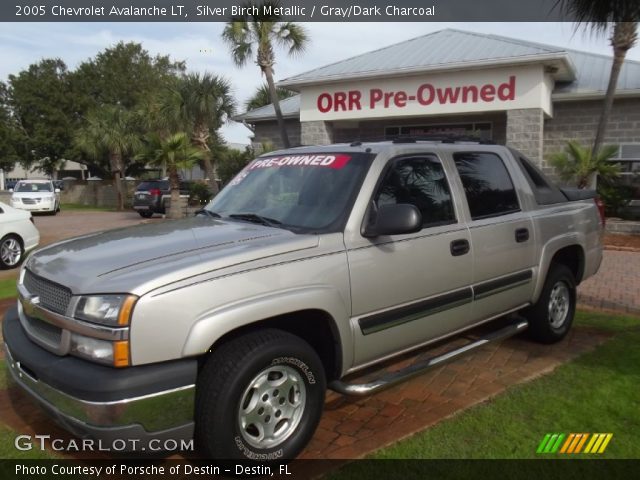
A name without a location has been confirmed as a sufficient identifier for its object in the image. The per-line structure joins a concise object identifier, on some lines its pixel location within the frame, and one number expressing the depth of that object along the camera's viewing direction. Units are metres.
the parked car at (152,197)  22.67
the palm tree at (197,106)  21.45
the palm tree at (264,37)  18.02
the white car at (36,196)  23.91
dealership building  14.35
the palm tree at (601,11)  8.16
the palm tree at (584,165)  13.34
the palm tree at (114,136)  30.47
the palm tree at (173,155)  19.62
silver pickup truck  2.60
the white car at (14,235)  10.14
